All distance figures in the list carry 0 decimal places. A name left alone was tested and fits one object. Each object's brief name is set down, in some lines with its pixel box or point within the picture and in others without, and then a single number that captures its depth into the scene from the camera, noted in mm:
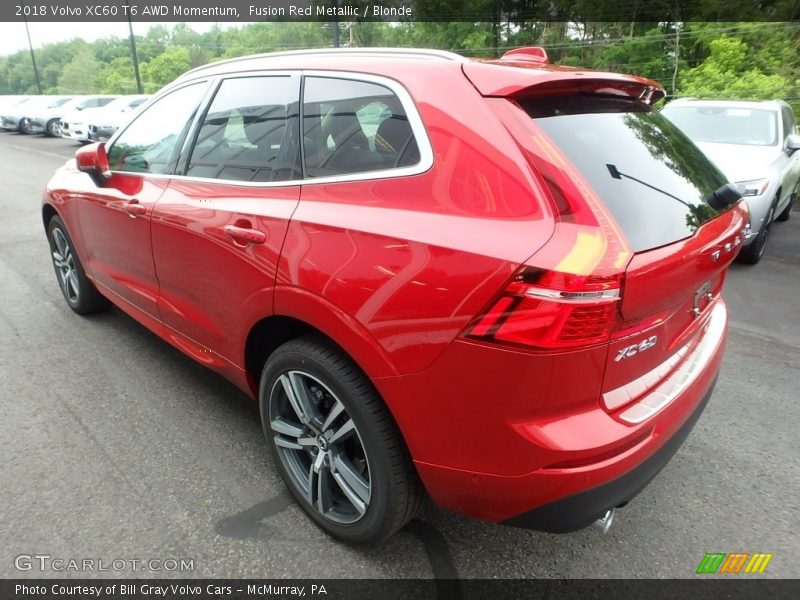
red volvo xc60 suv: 1515
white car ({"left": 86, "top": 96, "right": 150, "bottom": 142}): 18172
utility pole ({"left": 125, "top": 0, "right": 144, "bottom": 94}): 29119
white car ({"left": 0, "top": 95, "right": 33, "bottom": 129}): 26734
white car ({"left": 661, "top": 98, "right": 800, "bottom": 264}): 5652
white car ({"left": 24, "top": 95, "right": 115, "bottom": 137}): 21953
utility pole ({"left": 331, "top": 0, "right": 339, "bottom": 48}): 18597
